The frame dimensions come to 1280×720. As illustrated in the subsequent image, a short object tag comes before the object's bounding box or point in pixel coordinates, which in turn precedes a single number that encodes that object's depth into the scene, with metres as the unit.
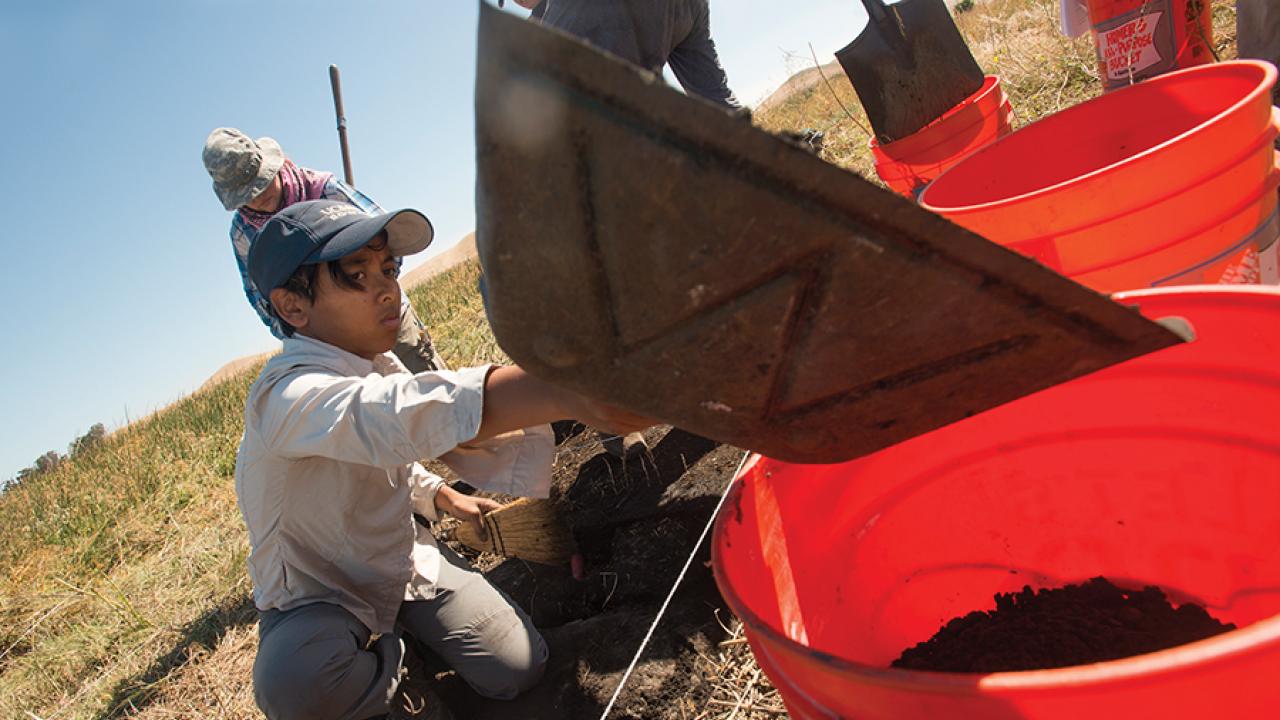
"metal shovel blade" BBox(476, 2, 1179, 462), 0.62
